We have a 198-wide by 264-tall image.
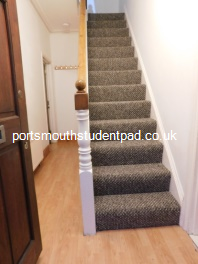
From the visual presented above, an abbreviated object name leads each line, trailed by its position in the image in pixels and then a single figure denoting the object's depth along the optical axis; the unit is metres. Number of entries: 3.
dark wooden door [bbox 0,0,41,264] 0.88
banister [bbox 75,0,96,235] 1.21
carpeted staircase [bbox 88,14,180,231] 1.48
